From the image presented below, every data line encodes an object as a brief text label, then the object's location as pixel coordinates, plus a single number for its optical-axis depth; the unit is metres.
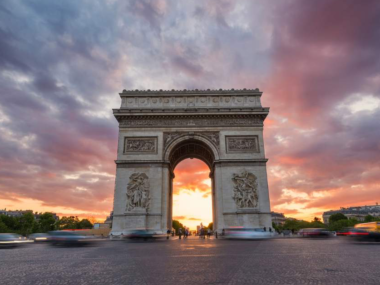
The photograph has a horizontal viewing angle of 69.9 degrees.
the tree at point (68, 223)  89.07
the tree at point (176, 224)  100.89
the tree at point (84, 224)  98.82
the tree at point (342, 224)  76.14
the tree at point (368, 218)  87.37
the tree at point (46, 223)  71.62
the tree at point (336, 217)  97.28
